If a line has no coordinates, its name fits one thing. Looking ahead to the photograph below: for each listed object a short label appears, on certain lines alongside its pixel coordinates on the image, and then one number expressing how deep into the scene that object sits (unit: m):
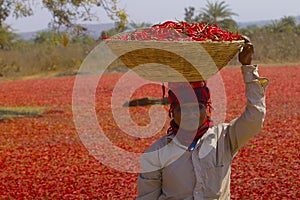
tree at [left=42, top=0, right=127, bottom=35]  15.29
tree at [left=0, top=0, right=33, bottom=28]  15.20
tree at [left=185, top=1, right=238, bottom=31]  49.64
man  3.10
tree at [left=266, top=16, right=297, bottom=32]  51.79
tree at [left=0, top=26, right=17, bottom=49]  35.47
